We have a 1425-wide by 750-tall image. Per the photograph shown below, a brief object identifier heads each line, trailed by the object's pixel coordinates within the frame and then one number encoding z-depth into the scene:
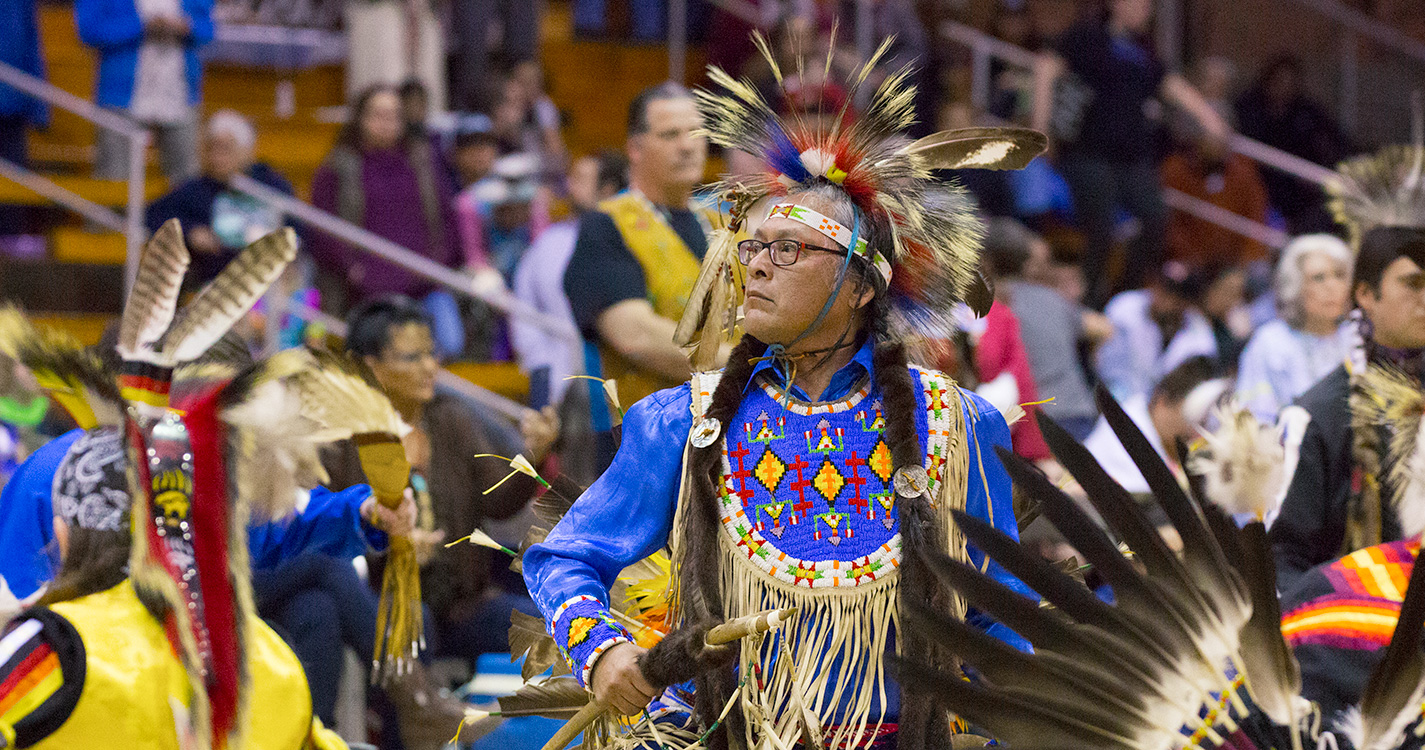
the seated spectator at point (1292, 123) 21.20
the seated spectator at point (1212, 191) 20.44
